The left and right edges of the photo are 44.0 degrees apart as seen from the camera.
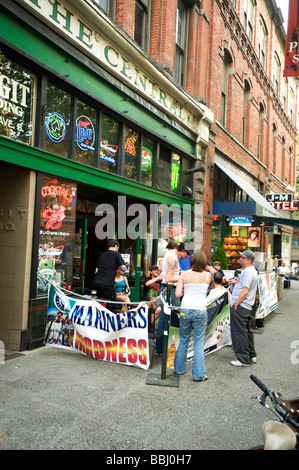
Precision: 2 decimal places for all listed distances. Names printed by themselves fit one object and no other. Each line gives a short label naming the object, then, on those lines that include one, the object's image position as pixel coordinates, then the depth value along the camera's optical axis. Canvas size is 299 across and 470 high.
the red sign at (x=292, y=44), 9.23
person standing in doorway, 7.14
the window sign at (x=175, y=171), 11.91
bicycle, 2.30
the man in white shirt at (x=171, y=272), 6.37
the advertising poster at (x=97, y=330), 5.52
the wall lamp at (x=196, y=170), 12.61
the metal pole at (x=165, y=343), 5.16
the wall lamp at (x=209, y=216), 13.60
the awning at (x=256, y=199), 13.77
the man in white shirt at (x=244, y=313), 6.14
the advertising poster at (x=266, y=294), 9.29
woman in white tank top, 5.38
